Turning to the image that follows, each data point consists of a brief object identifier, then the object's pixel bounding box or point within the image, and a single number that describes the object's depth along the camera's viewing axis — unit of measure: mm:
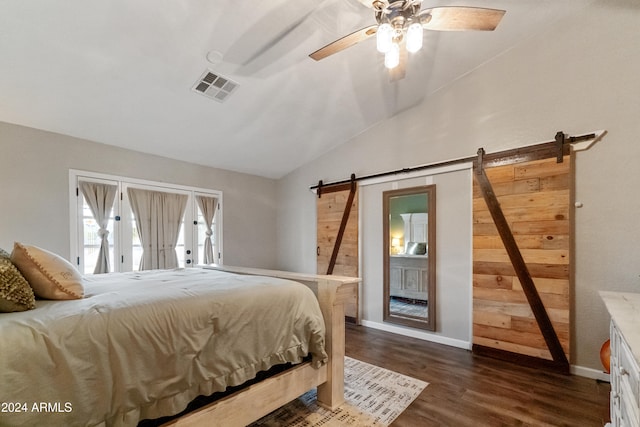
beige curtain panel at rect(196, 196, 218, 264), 4453
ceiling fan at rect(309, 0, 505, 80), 1719
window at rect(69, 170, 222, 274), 3273
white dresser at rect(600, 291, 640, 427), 981
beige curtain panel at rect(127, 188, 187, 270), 3746
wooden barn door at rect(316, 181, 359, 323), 4297
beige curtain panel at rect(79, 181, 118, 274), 3361
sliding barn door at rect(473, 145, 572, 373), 2732
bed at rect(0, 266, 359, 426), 1009
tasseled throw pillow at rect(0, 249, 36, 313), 1165
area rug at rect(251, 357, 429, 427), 1928
